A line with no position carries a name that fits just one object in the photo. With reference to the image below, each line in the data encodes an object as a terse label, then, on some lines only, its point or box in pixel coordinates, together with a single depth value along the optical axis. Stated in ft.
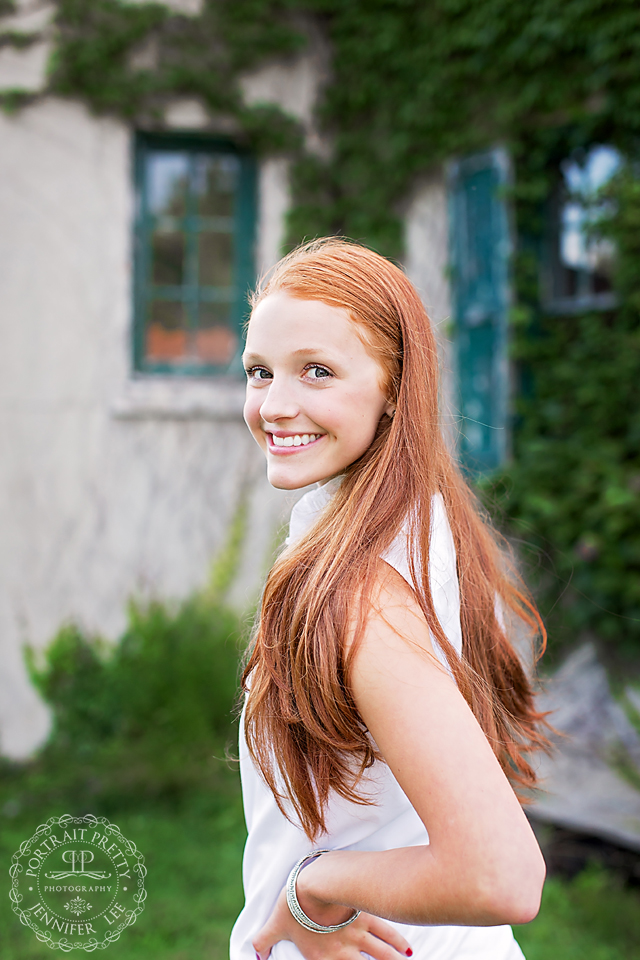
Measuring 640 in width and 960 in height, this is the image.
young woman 2.64
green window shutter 13.30
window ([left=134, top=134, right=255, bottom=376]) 15.98
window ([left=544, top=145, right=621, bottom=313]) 12.53
